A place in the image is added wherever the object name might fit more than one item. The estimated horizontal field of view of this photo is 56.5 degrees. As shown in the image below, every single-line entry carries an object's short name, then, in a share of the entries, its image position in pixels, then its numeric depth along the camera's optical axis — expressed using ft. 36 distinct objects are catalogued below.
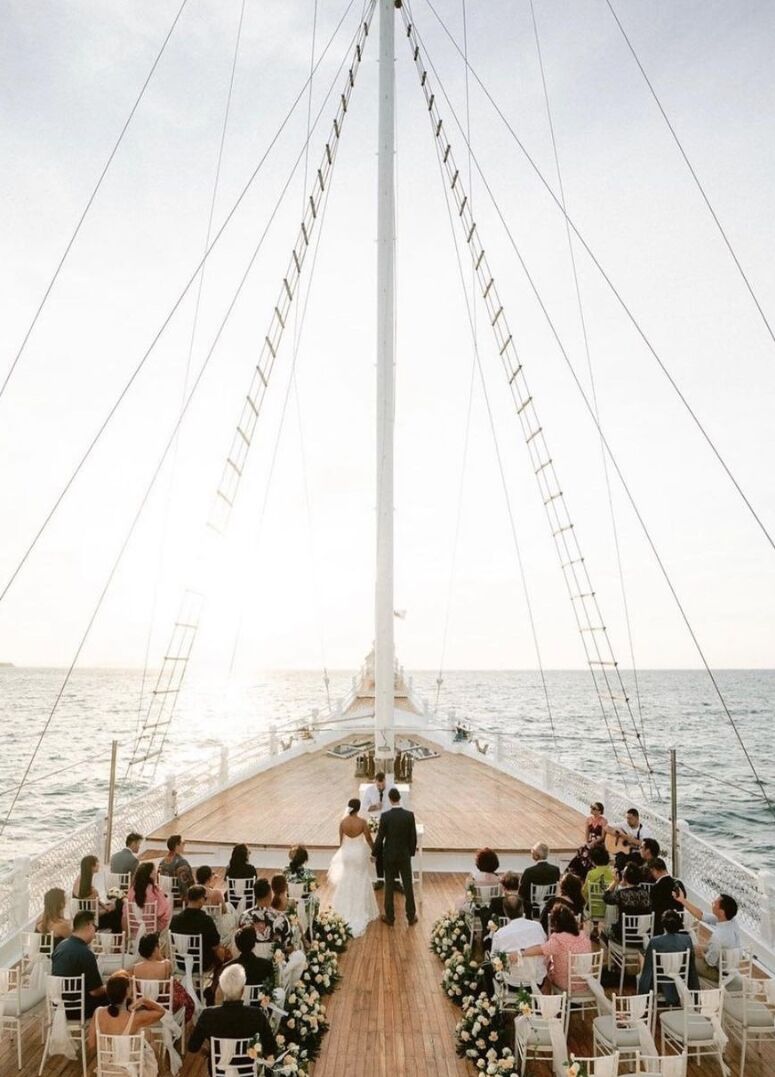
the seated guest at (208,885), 25.43
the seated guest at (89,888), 25.91
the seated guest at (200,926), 22.40
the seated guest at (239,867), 27.66
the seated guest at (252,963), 19.49
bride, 30.55
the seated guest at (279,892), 23.75
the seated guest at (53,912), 22.30
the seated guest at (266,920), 22.70
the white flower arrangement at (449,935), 26.84
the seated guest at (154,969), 19.60
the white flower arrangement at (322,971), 23.86
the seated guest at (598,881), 27.81
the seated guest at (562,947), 21.29
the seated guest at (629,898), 25.23
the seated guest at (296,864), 27.76
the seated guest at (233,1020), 17.04
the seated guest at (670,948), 21.74
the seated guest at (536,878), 27.02
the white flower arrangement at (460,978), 23.86
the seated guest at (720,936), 22.76
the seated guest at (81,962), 20.42
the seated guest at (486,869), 27.81
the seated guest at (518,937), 21.91
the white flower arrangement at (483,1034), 19.76
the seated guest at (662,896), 24.81
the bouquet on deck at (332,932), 27.99
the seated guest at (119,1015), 17.57
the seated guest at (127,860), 29.99
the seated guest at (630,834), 32.47
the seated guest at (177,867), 28.14
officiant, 39.65
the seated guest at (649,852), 28.09
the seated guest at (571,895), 22.90
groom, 30.94
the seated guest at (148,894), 24.89
